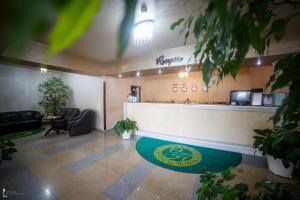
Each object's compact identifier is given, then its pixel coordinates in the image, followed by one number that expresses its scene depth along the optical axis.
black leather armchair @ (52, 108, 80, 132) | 4.69
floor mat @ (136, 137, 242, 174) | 2.47
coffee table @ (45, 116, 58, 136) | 4.62
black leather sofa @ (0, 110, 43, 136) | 4.57
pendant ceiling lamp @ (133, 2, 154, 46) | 1.94
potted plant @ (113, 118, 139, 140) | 3.93
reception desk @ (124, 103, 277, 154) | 2.98
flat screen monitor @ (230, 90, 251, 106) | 3.67
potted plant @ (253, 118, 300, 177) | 1.68
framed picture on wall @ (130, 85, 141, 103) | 6.10
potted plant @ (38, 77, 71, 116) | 5.92
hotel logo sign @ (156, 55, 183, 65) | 3.40
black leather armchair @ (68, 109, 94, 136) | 4.34
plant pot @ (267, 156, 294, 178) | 2.13
